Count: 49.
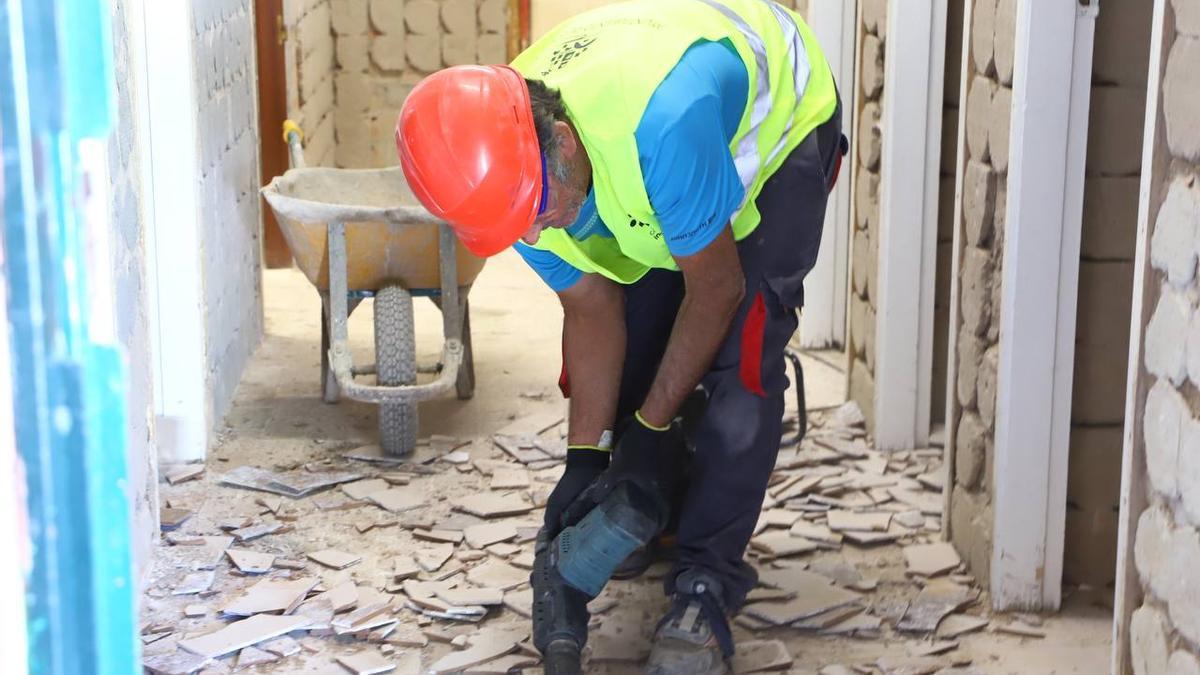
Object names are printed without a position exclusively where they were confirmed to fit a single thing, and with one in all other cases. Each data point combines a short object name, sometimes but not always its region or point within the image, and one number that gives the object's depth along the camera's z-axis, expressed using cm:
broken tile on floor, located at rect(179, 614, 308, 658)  291
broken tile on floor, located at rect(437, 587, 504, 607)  312
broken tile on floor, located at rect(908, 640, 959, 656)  290
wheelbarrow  394
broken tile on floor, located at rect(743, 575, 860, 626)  306
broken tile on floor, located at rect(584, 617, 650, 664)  288
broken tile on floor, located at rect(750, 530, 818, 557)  342
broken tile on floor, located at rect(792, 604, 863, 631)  302
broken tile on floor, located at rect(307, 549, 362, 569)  334
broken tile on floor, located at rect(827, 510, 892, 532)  354
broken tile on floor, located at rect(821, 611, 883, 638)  300
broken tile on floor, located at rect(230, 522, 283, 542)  350
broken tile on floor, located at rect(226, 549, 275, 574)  331
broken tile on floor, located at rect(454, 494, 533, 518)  367
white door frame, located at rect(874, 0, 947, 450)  373
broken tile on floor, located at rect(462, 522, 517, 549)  348
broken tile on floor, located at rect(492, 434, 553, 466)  404
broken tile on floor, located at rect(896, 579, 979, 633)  301
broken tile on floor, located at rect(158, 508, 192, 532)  357
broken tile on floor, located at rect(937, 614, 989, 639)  298
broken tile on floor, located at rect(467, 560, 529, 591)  324
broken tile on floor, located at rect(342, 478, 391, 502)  377
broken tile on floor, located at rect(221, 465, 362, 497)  380
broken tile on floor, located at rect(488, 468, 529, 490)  385
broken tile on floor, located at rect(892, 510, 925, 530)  357
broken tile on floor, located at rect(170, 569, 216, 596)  319
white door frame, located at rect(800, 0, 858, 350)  466
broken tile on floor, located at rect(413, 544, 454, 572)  334
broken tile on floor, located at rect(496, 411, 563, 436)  429
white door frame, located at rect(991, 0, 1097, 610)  273
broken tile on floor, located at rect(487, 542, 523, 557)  343
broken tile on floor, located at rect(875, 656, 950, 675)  282
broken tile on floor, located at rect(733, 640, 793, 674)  284
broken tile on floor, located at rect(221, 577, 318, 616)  310
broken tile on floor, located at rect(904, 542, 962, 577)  328
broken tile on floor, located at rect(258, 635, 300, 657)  291
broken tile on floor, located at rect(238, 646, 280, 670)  287
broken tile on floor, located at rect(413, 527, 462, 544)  350
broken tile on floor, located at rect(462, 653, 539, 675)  282
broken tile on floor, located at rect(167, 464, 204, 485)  387
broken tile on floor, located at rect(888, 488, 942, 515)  366
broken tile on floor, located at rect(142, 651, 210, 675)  283
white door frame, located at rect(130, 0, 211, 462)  376
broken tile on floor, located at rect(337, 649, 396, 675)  284
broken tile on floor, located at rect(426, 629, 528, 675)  285
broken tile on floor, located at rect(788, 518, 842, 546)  348
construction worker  232
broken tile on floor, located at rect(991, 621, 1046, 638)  294
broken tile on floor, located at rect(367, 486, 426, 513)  369
